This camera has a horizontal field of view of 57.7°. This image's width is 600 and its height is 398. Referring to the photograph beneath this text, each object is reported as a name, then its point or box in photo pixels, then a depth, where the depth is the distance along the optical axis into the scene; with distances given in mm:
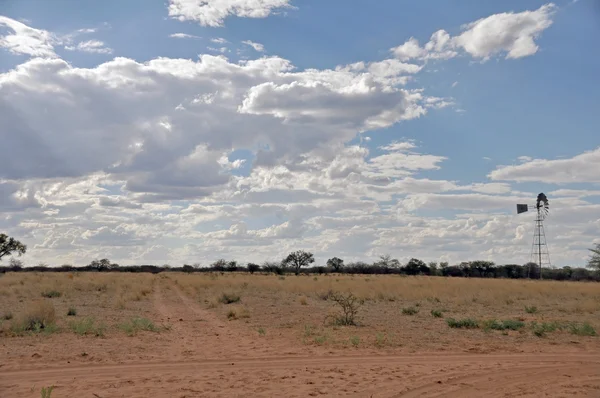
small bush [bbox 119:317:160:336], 17422
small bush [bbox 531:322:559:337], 17703
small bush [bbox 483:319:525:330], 18969
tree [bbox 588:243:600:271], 77750
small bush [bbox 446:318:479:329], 19547
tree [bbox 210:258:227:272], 132750
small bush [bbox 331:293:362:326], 19859
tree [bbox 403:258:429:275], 115500
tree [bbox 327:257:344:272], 128750
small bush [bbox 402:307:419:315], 24109
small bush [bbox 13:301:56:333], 17062
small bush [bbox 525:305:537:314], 25181
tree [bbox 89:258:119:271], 139750
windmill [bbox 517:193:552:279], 56906
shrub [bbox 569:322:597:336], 17781
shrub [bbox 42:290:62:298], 31177
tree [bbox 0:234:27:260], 91119
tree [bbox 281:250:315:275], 116675
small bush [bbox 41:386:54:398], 8904
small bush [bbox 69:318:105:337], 16828
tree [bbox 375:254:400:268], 129125
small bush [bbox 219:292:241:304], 31141
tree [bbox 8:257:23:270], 117512
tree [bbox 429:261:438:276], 113788
